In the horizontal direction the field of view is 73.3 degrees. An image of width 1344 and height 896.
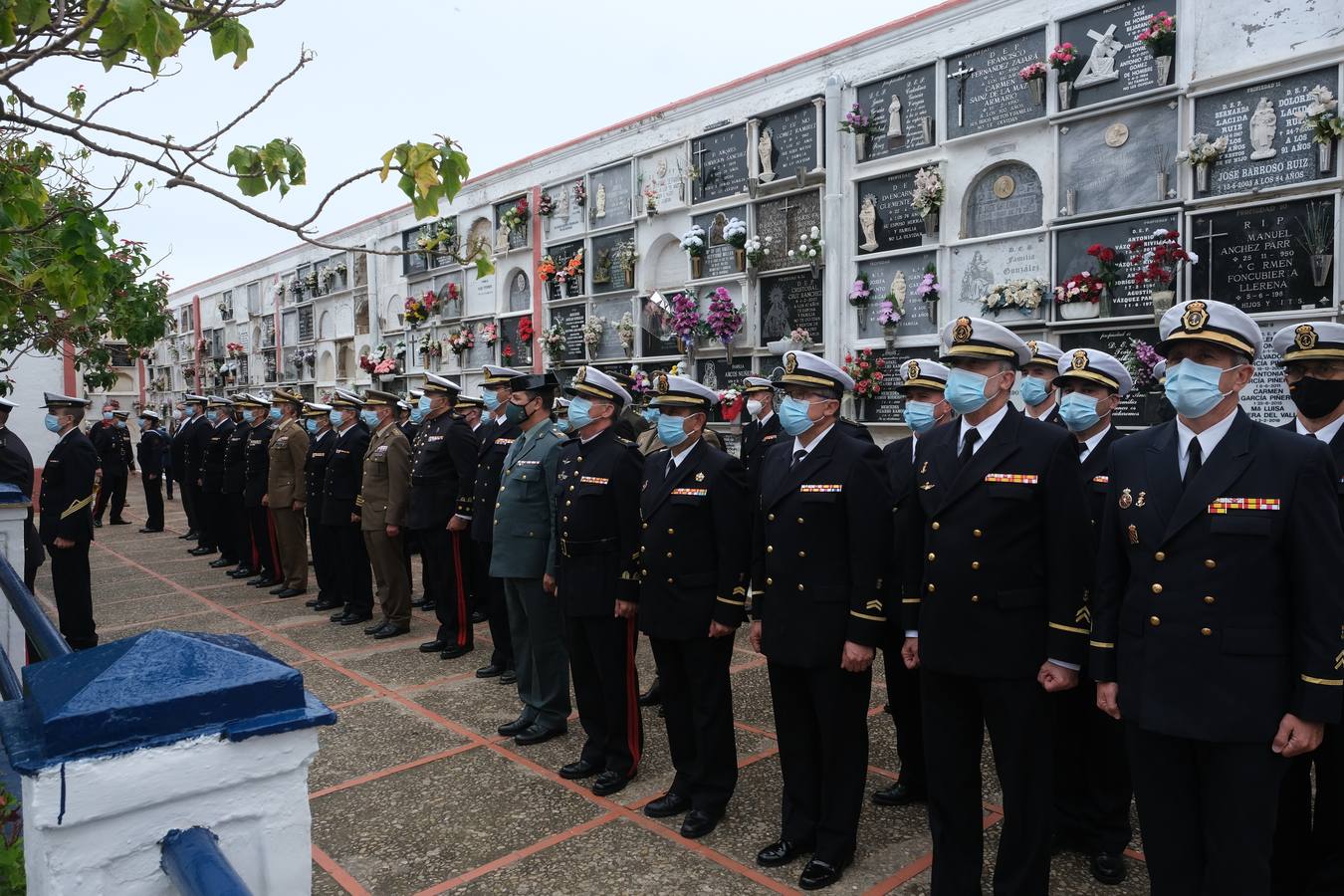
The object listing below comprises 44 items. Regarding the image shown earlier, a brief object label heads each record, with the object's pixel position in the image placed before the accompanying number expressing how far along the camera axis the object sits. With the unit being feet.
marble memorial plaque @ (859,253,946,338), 32.71
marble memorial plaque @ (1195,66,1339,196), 23.65
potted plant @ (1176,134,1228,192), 24.94
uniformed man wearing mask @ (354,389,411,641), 24.00
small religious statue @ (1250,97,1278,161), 24.18
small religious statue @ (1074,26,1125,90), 27.35
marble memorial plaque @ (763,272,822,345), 36.45
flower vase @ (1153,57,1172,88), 26.04
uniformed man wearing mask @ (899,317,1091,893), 9.40
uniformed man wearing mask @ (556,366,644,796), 14.19
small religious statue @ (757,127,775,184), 37.50
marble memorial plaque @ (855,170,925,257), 33.04
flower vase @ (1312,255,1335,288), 23.12
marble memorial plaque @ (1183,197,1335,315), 23.58
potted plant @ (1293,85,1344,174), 22.67
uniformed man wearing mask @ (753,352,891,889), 10.98
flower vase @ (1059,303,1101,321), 27.73
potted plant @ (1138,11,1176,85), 25.80
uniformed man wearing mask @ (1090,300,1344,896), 7.69
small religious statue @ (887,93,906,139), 32.86
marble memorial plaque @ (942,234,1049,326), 29.63
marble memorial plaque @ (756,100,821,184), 36.27
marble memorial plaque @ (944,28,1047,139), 29.53
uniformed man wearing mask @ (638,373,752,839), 12.55
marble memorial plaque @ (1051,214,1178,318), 26.76
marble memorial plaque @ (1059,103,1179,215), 26.53
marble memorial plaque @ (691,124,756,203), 39.19
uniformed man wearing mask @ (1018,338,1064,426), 16.06
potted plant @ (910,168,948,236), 31.30
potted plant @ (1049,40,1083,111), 27.81
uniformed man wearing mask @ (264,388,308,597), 29.76
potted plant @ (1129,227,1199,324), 25.41
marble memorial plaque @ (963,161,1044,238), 29.96
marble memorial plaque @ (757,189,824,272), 36.52
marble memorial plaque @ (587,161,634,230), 45.01
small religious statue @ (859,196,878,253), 34.09
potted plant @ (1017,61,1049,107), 28.50
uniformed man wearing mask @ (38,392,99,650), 22.35
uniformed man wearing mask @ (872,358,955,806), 12.64
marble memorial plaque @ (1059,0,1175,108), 26.76
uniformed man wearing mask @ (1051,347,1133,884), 11.16
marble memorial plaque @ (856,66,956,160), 32.37
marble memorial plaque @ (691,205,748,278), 39.63
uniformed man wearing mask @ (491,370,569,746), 16.22
